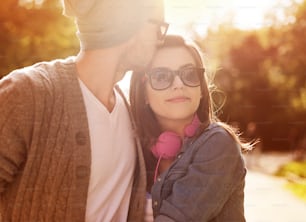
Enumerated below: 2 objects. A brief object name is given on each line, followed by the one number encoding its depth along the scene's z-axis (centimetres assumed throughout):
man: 224
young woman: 229
